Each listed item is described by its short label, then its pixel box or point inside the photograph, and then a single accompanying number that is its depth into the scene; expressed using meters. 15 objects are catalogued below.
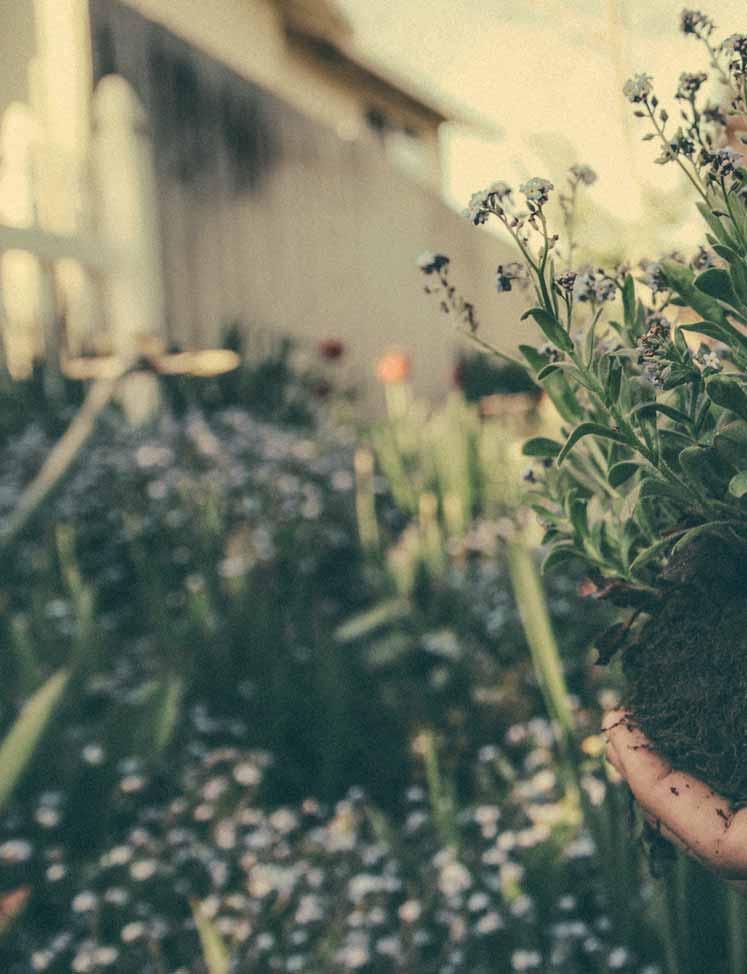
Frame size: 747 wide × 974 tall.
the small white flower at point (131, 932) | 1.42
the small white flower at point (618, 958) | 1.25
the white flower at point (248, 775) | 1.73
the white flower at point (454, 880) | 1.42
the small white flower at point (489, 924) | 1.35
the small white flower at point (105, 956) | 1.37
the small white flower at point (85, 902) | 1.45
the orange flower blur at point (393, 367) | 3.62
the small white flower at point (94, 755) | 1.70
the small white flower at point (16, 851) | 1.52
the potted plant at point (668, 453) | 0.74
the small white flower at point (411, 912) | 1.38
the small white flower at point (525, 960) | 1.29
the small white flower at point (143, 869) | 1.50
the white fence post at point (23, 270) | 3.11
